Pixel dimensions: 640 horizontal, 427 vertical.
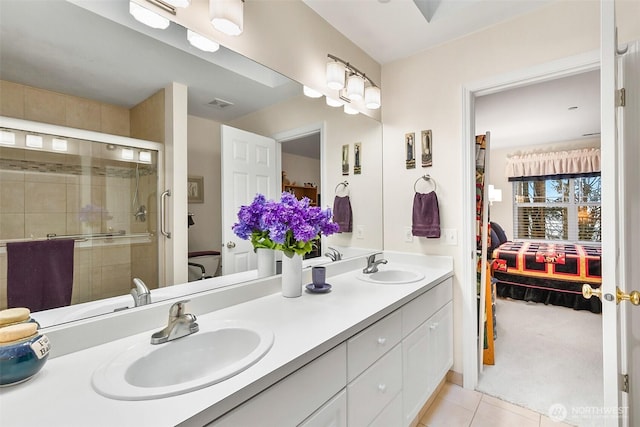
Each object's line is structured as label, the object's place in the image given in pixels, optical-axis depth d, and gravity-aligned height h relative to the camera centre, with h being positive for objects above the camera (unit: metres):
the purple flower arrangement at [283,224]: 1.35 -0.05
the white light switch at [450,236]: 2.13 -0.18
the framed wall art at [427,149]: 2.23 +0.48
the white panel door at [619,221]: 1.02 -0.04
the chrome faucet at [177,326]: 0.97 -0.39
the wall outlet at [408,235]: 2.37 -0.18
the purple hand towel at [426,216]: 2.14 -0.03
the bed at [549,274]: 3.60 -0.82
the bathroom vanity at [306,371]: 0.65 -0.43
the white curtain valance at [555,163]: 5.04 +0.88
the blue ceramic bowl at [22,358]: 0.69 -0.35
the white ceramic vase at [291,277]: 1.46 -0.32
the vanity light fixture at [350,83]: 1.93 +0.92
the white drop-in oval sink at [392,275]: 2.01 -0.44
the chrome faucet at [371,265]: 2.06 -0.38
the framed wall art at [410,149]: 2.32 +0.50
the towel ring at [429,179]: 2.22 +0.25
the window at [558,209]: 5.20 +0.04
